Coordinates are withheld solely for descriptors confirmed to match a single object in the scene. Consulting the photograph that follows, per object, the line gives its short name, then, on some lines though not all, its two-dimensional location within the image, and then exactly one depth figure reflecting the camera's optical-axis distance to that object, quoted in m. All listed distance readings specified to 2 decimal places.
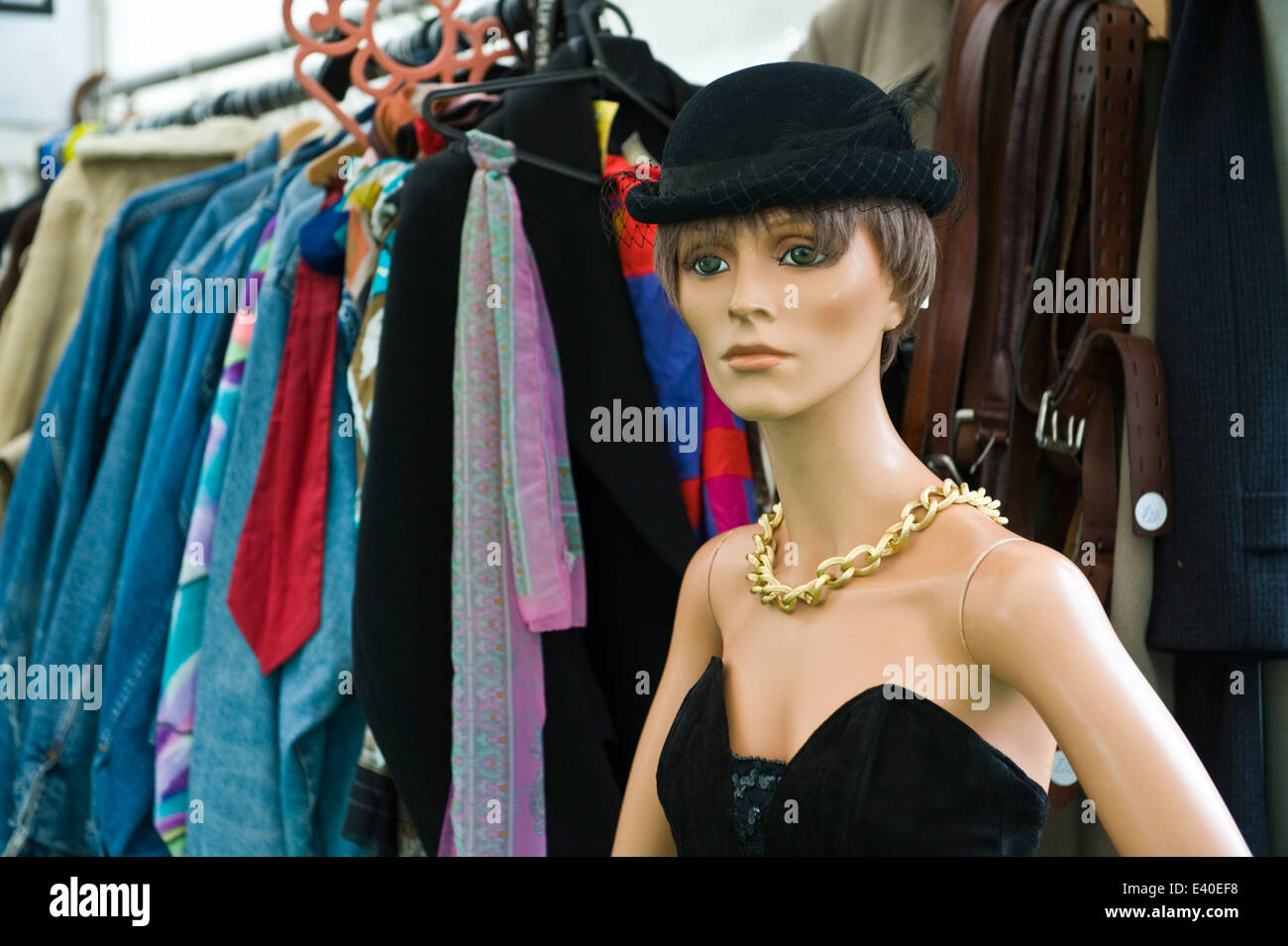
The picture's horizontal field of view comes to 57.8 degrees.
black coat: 1.37
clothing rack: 1.80
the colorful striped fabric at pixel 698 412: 1.45
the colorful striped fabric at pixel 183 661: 1.67
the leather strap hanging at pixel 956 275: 1.41
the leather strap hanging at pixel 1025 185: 1.37
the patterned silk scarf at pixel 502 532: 1.32
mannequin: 0.75
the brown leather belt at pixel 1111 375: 1.24
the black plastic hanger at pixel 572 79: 1.48
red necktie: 1.58
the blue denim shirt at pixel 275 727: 1.56
